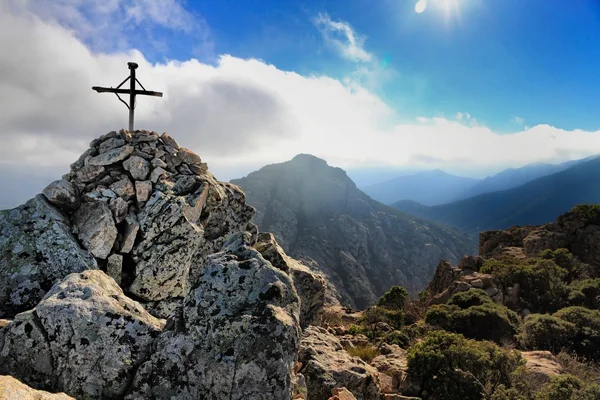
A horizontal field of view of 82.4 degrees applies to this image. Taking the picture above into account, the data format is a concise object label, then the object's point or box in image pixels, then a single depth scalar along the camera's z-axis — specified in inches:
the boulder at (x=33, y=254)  417.7
